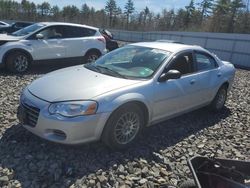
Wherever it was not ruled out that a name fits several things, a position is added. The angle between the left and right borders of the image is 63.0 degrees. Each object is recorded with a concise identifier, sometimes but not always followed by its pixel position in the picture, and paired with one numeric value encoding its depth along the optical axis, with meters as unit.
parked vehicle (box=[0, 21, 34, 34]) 11.02
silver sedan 2.58
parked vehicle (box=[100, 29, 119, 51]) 9.71
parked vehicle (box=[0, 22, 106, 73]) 6.01
